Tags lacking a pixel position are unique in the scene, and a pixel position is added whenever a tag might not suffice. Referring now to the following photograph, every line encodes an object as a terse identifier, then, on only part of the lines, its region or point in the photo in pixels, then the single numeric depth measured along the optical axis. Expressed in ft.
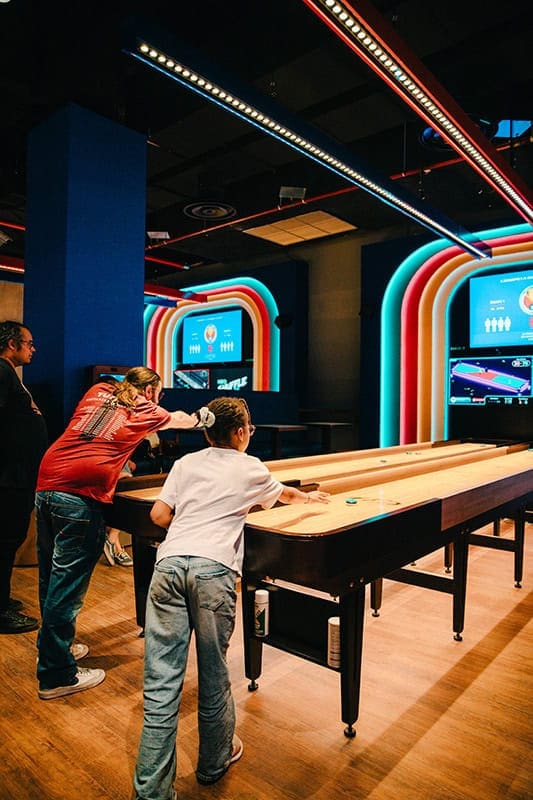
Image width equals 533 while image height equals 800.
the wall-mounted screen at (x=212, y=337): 31.68
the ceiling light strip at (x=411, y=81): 8.14
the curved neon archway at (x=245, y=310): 30.09
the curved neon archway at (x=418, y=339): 22.99
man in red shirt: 8.00
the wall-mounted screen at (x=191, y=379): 33.19
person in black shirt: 10.27
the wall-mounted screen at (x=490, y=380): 20.78
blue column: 12.69
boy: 5.62
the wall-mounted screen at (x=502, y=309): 20.93
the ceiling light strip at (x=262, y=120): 9.23
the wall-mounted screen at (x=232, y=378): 31.32
